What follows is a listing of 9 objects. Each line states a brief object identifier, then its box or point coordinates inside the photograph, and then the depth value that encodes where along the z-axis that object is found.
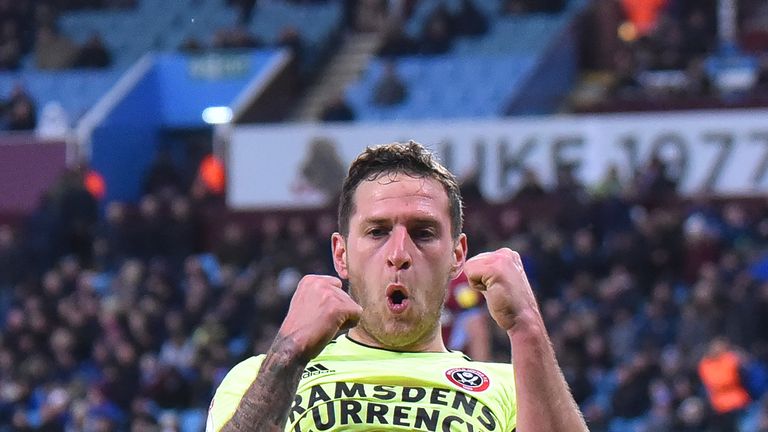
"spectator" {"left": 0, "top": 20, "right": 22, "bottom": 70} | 27.38
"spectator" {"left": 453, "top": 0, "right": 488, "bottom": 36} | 25.28
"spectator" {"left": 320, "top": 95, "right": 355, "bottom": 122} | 23.14
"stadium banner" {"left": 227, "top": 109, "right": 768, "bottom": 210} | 20.27
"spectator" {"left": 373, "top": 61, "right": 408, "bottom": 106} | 24.09
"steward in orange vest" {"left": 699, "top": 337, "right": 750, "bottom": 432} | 14.81
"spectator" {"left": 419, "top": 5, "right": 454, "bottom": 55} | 24.81
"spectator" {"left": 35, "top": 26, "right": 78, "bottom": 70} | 26.94
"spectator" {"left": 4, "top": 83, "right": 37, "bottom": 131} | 25.08
